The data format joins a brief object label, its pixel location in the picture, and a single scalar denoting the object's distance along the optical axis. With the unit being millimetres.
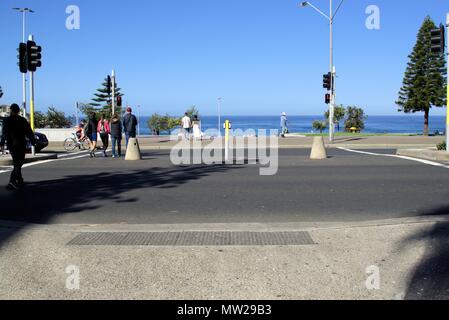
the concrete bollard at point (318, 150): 16625
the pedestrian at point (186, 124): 27348
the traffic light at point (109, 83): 29345
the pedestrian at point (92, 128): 19422
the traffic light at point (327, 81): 27441
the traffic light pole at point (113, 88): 28478
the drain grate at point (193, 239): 5676
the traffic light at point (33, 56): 17406
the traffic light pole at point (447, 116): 16120
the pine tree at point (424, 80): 43281
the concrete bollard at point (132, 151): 16797
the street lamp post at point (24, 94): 18077
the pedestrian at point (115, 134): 18469
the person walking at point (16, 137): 10461
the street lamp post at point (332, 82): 26827
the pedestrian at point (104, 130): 18891
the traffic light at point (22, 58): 17359
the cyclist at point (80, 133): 24650
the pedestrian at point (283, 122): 32350
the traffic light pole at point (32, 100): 17281
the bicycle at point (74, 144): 24516
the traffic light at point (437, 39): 16344
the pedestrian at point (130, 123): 19016
